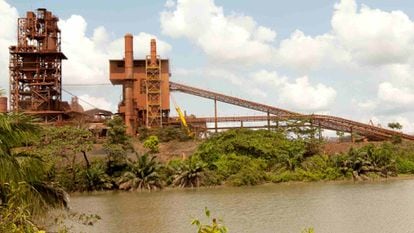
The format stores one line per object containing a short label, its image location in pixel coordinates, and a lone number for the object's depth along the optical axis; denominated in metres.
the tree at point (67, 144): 37.06
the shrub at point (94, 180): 37.44
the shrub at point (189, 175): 37.53
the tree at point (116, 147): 38.84
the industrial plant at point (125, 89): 57.41
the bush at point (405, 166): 43.38
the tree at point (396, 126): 59.47
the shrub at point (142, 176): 36.94
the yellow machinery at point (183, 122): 57.20
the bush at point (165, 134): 53.38
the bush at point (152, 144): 49.47
